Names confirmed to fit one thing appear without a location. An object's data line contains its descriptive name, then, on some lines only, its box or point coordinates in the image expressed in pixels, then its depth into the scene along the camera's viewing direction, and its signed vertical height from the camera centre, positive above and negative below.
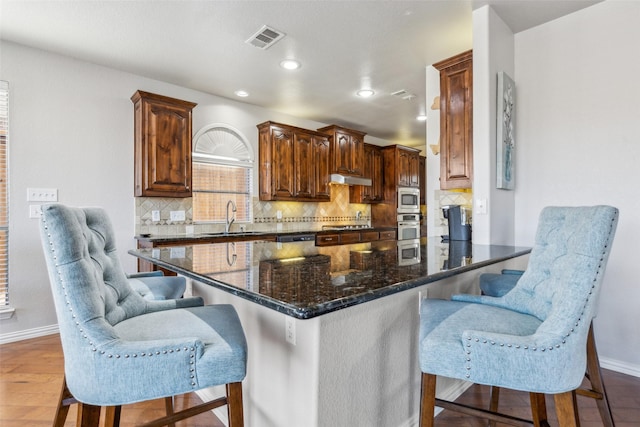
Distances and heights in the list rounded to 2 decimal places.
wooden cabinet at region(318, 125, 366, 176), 5.19 +0.99
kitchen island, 1.06 -0.44
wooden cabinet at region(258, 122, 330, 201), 4.56 +0.69
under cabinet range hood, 5.04 +0.50
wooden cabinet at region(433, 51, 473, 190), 2.65 +0.74
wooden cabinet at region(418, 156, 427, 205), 6.45 +0.70
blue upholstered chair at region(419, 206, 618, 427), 0.94 -0.39
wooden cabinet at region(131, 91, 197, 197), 3.46 +0.72
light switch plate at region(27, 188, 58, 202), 3.03 +0.17
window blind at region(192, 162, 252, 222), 4.18 +0.29
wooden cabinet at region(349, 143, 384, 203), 5.85 +0.58
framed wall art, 2.50 +0.60
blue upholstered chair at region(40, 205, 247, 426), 0.88 -0.38
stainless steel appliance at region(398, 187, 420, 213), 5.89 +0.21
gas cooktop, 5.53 -0.25
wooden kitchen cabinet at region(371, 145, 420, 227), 5.93 +0.62
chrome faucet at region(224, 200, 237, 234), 4.34 -0.09
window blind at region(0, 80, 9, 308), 2.92 +0.17
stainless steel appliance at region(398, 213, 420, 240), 5.80 -0.25
